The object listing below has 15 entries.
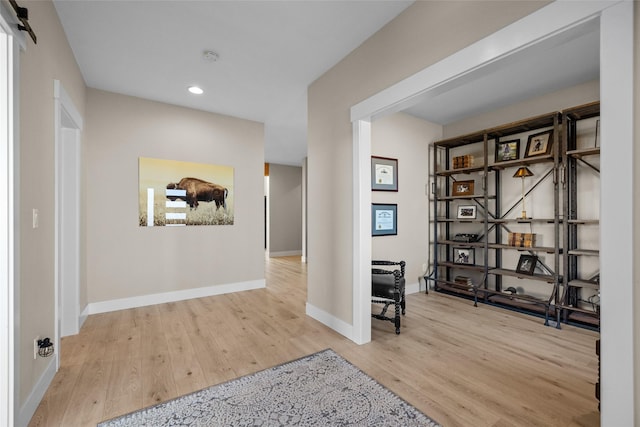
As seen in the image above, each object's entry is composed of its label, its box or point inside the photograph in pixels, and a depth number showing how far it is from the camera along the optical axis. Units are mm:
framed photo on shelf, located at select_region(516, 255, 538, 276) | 3543
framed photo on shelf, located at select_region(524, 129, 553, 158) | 3441
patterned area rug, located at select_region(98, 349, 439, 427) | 1644
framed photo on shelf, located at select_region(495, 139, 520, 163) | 3773
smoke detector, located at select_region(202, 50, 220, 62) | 2715
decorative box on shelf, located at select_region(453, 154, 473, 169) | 4160
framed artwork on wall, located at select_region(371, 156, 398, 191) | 3988
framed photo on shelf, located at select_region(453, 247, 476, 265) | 4254
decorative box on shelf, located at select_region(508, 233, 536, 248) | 3572
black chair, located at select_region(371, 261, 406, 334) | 2805
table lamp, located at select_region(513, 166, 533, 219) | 3601
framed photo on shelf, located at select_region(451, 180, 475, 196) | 4258
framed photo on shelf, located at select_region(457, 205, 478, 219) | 4203
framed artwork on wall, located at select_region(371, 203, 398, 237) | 3984
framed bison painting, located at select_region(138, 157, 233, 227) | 3785
